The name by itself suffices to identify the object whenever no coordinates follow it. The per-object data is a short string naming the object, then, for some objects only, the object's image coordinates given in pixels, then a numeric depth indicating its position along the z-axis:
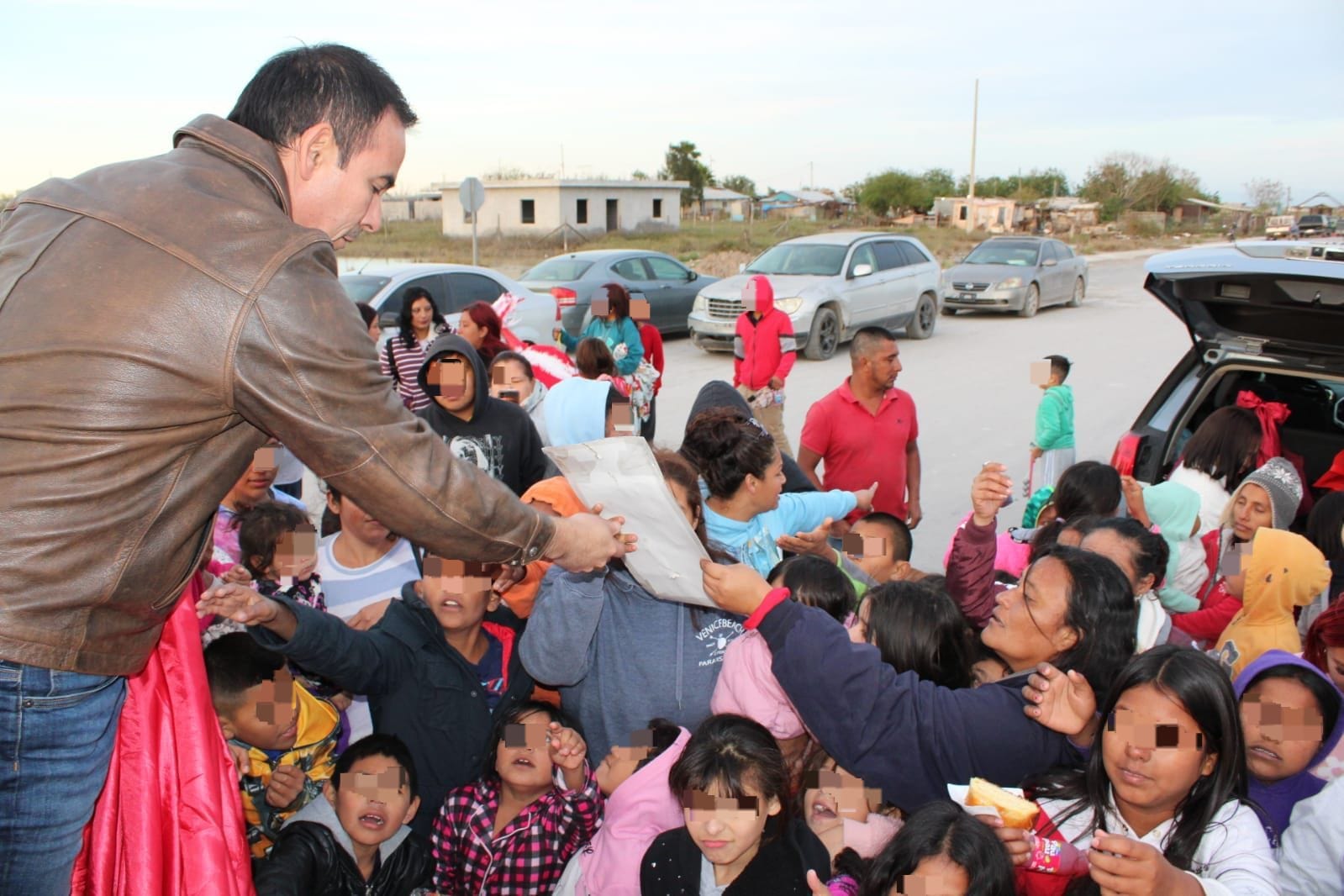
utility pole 49.38
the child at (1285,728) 2.84
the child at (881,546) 4.49
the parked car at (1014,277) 19.52
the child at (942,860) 2.10
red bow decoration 5.30
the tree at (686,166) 60.34
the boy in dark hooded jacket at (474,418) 5.12
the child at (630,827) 2.69
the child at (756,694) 2.80
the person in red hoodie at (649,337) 8.28
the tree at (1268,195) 57.34
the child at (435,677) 3.26
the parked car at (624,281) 14.42
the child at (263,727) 3.12
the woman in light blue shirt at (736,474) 3.65
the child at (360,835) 2.87
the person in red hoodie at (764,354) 8.04
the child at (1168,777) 2.29
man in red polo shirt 5.64
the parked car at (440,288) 11.03
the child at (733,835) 2.48
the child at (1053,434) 6.79
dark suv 4.73
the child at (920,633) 3.01
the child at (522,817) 3.00
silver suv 14.52
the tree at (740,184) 78.38
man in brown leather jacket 1.63
